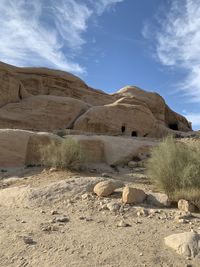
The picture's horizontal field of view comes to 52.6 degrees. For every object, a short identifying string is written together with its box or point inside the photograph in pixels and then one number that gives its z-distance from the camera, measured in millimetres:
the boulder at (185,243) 2695
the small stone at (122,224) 3242
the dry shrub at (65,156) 5836
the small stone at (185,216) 3475
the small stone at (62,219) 3411
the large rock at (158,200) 3960
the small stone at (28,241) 2858
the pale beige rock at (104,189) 4160
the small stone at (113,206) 3687
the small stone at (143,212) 3567
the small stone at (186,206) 3735
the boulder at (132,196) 3879
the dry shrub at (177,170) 4105
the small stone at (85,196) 4116
